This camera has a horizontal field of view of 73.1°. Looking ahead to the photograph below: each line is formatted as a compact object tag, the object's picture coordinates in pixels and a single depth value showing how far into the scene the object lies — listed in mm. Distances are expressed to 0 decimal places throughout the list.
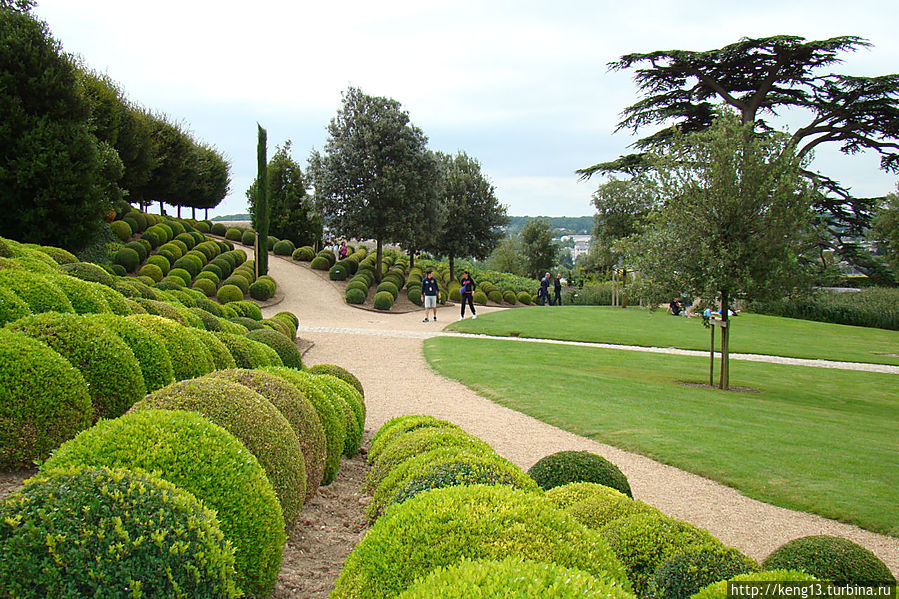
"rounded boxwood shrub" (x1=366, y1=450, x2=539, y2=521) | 3598
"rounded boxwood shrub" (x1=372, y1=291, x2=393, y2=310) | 26156
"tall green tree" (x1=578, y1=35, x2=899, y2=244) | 25812
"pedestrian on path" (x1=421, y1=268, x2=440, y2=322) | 24109
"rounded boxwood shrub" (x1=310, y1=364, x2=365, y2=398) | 8156
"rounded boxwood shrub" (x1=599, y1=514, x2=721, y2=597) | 3275
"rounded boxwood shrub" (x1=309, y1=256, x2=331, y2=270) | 32688
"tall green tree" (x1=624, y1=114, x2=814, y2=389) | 12133
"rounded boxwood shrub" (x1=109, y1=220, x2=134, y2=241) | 25984
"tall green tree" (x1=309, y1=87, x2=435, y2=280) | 29125
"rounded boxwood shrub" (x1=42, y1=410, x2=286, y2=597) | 2758
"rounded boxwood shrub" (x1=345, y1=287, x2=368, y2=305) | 26547
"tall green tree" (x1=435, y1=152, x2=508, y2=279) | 35938
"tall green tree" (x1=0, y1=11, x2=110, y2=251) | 16203
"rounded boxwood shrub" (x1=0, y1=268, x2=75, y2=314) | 5391
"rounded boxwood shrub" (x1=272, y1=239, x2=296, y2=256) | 35406
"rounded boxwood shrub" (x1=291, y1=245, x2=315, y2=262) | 34344
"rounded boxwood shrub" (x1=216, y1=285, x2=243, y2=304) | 22141
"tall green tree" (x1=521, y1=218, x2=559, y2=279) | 54719
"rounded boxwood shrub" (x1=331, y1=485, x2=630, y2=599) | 2439
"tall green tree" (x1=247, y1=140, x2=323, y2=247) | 39625
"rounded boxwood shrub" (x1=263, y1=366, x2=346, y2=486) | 5328
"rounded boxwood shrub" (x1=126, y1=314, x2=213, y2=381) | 5492
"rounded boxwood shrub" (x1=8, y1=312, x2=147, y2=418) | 4379
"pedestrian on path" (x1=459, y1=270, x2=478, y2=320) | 24738
